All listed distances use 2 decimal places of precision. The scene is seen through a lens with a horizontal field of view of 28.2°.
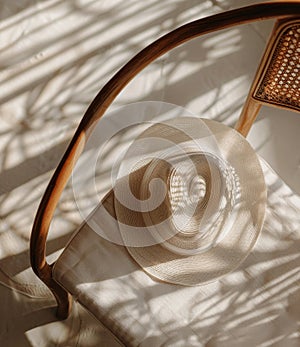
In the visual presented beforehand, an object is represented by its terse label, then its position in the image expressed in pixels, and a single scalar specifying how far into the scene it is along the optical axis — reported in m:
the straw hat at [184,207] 1.07
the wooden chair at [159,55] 0.91
